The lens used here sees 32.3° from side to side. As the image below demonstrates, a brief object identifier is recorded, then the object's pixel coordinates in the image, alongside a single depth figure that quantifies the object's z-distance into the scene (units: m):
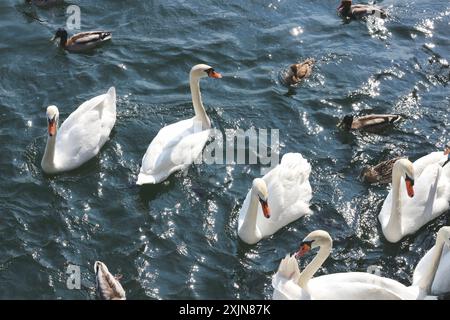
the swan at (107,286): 10.89
